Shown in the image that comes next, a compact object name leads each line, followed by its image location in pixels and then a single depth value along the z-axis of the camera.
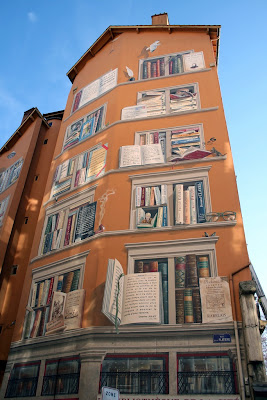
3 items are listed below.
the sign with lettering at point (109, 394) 6.94
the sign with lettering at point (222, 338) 10.10
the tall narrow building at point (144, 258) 10.20
